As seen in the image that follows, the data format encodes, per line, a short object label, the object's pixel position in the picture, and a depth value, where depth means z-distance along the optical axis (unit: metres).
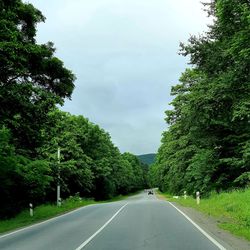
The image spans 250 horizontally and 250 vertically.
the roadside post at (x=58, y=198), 39.83
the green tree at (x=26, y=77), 19.66
